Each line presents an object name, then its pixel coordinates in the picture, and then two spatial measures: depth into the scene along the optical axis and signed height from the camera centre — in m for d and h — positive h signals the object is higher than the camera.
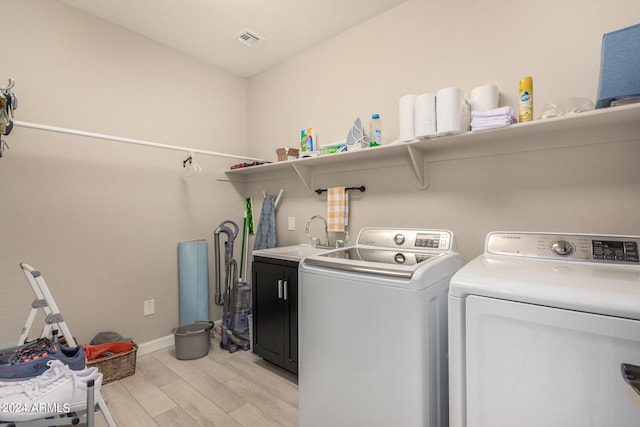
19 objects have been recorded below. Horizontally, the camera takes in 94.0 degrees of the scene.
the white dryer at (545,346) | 0.79 -0.42
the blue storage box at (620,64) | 1.14 +0.55
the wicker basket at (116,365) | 2.02 -1.06
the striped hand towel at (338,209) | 2.36 +0.00
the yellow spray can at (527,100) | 1.45 +0.51
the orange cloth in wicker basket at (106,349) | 2.04 -0.96
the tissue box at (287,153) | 2.57 +0.49
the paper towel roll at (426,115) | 1.62 +0.50
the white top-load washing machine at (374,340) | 1.16 -0.57
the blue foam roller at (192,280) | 2.75 -0.64
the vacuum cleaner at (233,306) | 2.59 -0.84
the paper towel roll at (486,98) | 1.61 +0.59
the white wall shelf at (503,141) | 1.35 +0.37
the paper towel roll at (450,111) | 1.54 +0.50
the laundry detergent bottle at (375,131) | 2.09 +0.55
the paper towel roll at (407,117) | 1.71 +0.52
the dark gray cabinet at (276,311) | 2.10 -0.75
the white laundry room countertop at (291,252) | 2.14 -0.34
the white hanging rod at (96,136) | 1.72 +0.52
